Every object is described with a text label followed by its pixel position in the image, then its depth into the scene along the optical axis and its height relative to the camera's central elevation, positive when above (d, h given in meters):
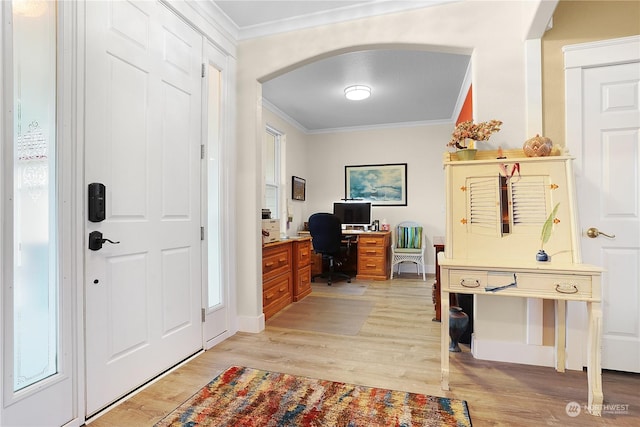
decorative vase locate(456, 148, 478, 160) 2.20 +0.40
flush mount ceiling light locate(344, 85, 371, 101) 4.19 +1.56
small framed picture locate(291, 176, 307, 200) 5.79 +0.49
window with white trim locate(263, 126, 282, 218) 5.25 +0.73
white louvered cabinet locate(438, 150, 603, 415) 1.73 -0.19
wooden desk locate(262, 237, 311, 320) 3.36 -0.65
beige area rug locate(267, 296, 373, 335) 3.06 -1.02
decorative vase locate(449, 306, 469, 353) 2.47 -0.83
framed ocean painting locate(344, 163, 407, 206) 5.98 +0.57
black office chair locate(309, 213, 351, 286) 4.83 -0.28
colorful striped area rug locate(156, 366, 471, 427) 1.64 -1.01
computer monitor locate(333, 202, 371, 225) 5.83 +0.05
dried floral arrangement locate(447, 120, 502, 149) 2.14 +0.55
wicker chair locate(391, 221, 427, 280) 5.41 -0.49
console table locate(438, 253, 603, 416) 1.70 -0.38
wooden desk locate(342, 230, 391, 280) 5.31 -0.64
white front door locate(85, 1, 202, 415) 1.73 +0.15
